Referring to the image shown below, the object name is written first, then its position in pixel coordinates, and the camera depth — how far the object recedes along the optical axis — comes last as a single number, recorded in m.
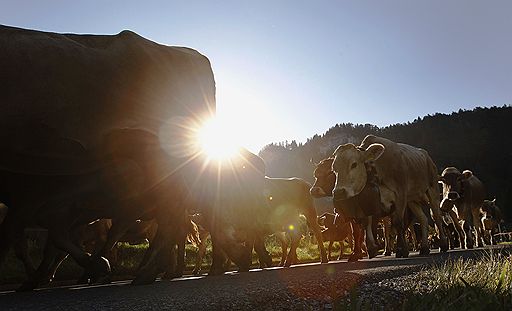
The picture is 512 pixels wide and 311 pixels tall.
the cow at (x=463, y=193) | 14.50
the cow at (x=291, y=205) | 12.34
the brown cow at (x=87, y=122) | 4.20
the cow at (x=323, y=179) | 10.77
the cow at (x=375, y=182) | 8.49
